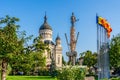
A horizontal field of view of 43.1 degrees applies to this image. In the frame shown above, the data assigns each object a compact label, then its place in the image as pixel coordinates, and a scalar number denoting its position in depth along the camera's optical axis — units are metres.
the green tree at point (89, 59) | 40.49
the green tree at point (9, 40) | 13.23
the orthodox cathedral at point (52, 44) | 53.12
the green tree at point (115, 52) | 30.36
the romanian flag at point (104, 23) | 19.31
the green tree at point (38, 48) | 13.86
